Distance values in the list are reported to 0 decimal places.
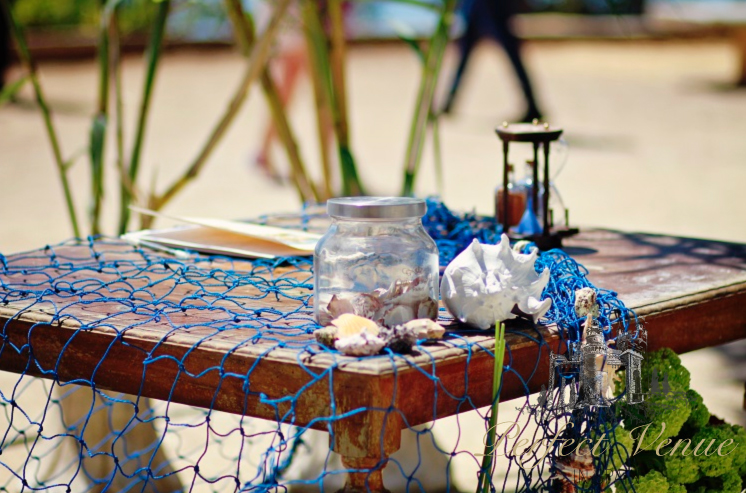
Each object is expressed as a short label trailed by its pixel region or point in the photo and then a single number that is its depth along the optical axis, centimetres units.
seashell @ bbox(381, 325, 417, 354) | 248
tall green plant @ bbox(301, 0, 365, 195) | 332
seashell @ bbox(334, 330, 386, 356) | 248
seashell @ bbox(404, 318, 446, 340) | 251
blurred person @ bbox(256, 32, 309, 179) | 681
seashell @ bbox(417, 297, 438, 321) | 254
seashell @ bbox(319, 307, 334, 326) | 256
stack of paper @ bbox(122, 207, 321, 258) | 289
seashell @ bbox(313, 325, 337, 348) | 250
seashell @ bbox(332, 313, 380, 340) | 250
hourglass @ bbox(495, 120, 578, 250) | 285
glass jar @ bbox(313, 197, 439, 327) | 253
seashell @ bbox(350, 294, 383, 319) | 253
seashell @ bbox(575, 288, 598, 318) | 256
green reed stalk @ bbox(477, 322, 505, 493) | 249
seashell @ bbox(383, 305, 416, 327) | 253
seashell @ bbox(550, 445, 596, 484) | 260
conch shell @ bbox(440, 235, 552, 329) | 253
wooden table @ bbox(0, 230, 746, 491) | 247
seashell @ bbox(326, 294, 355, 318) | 254
